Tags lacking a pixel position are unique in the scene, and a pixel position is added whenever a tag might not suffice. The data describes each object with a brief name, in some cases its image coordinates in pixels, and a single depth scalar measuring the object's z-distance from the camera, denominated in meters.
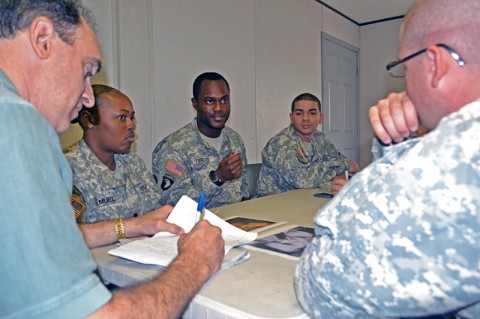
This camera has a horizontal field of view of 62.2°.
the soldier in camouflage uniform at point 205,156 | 2.26
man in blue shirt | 0.52
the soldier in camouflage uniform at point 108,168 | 1.71
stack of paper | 0.96
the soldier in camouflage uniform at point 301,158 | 2.82
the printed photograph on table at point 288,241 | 1.05
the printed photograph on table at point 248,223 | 1.31
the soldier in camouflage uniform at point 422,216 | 0.48
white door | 4.70
